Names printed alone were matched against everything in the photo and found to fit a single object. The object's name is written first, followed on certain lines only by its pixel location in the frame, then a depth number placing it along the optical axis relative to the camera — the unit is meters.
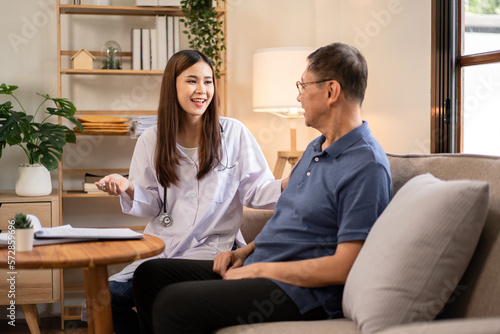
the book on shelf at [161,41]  3.43
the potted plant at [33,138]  3.11
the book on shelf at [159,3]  3.37
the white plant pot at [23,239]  1.57
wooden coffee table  1.45
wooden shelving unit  3.32
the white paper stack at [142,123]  3.21
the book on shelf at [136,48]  3.43
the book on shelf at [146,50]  3.43
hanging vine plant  3.37
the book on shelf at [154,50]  3.43
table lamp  3.29
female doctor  2.26
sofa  1.33
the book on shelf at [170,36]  3.45
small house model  3.38
